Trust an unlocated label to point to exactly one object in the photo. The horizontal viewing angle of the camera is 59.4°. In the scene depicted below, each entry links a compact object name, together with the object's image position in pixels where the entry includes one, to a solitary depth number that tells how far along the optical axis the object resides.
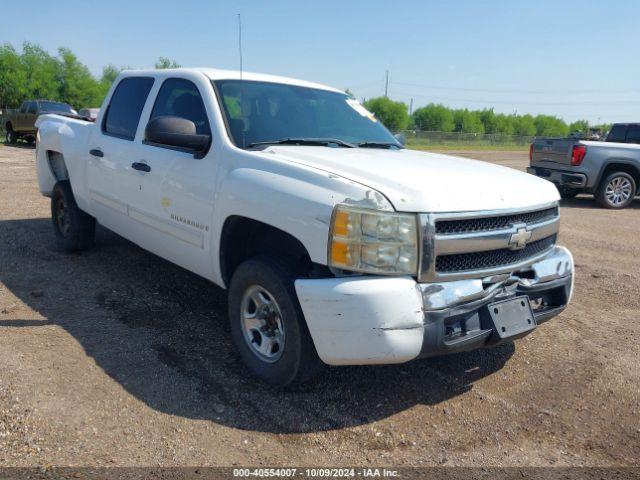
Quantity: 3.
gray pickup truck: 10.91
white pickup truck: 2.81
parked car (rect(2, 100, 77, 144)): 23.15
